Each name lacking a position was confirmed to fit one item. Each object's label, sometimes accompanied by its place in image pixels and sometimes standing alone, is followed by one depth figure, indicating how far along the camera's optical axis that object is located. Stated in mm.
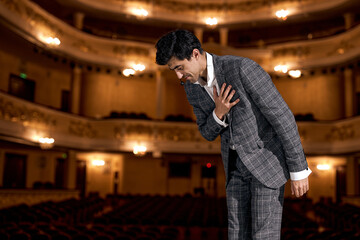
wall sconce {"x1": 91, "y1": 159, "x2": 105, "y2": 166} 21391
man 1874
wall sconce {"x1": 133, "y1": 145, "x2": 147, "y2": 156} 18656
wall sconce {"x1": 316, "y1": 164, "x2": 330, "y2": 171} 20170
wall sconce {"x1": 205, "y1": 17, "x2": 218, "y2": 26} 21436
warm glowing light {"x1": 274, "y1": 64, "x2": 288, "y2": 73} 19062
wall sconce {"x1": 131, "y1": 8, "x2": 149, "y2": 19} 21328
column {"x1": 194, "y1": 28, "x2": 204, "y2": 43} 22594
